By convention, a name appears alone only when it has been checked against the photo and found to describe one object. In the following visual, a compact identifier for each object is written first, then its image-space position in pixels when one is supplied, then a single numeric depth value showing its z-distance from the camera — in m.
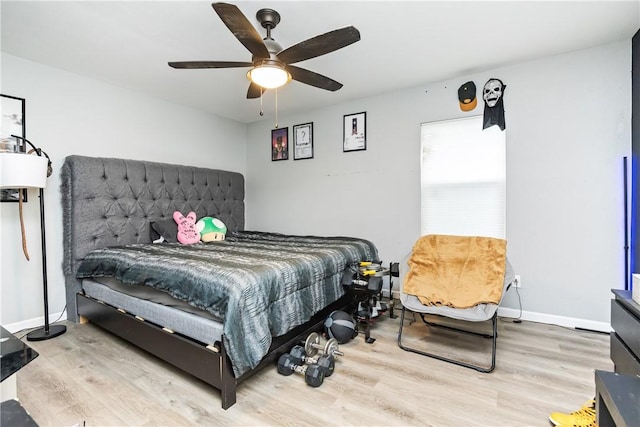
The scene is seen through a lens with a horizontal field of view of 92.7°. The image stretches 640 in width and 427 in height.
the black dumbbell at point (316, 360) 1.82
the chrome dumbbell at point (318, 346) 1.94
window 2.86
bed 1.60
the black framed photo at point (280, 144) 4.17
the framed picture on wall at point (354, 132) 3.56
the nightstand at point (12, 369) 0.83
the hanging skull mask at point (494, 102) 2.81
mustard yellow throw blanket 2.11
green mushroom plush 3.32
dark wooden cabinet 1.25
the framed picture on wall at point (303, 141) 3.96
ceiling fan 1.56
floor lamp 2.04
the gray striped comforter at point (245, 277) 1.58
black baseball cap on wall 2.90
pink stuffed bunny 3.13
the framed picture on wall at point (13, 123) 2.44
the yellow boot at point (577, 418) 1.38
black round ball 2.22
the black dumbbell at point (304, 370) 1.73
